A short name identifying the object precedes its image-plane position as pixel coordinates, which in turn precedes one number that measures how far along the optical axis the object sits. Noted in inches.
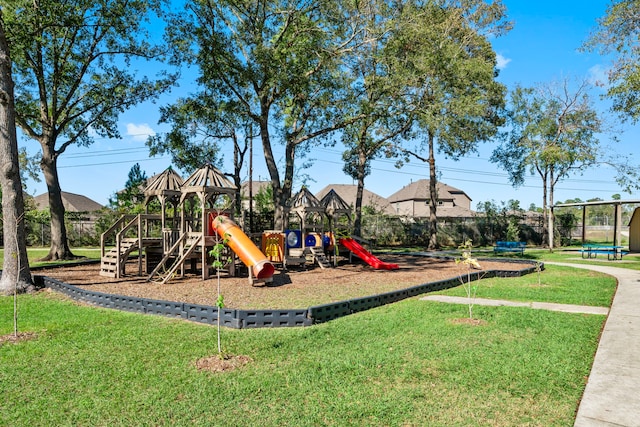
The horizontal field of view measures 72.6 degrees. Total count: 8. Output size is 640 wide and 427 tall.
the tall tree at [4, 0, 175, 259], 648.4
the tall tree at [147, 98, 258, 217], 681.6
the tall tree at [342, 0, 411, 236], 631.2
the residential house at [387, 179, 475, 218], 2125.4
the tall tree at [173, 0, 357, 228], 596.1
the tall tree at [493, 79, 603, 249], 1131.9
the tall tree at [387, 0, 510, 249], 630.5
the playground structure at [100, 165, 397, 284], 477.7
